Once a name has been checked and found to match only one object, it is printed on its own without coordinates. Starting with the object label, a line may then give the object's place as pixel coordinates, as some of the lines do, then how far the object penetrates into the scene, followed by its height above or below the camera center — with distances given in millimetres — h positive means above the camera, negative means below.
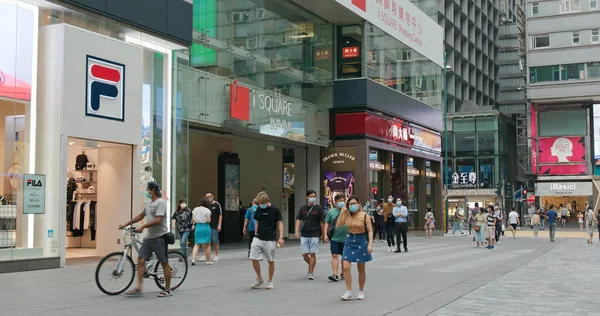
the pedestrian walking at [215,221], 18500 -436
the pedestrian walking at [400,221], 23188 -587
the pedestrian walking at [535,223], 38562 -1121
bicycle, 10859 -1020
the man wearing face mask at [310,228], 14359 -495
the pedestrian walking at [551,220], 32656 -824
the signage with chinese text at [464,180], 69750 +2279
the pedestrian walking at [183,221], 17422 -405
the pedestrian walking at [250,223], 19500 -522
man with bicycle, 10953 -501
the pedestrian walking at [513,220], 37344 -923
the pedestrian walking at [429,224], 37031 -1098
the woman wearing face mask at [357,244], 10891 -627
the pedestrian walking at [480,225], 27109 -851
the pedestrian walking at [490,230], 26797 -1046
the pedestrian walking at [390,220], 24125 -602
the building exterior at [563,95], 63156 +9586
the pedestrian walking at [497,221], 31556 -828
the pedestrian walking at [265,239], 12367 -617
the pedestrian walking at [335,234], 13469 -578
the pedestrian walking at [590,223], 31641 -941
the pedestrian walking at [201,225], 17109 -499
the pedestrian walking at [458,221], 43319 -1178
